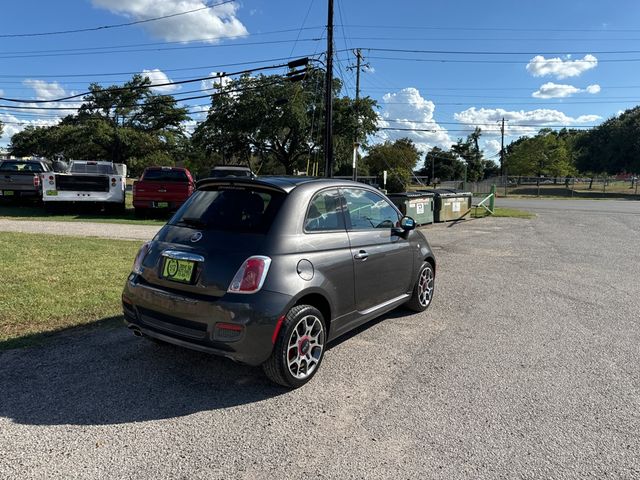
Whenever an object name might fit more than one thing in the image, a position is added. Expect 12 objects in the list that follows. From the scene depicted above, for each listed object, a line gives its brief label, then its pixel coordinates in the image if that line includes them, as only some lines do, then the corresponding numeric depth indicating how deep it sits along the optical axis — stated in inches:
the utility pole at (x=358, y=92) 1496.1
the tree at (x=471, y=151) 4411.9
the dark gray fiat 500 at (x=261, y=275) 135.9
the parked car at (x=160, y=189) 579.5
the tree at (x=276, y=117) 1471.5
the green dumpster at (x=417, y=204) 589.3
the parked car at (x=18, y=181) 650.2
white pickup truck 572.7
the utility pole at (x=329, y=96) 857.5
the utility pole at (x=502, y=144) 2561.0
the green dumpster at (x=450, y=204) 665.0
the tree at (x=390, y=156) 2687.0
